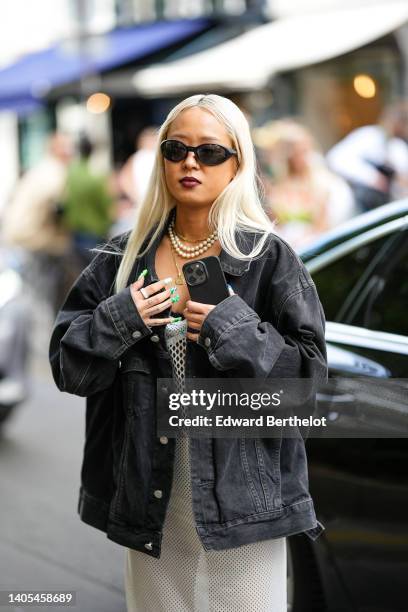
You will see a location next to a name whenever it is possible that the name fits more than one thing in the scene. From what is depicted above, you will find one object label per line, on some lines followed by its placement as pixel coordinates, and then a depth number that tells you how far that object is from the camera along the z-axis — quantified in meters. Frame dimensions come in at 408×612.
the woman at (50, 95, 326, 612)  4.42
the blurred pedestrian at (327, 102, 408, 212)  16.51
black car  5.54
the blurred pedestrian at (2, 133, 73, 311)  18.66
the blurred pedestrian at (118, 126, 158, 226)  18.44
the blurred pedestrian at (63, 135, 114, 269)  18.62
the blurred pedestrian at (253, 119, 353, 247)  15.70
